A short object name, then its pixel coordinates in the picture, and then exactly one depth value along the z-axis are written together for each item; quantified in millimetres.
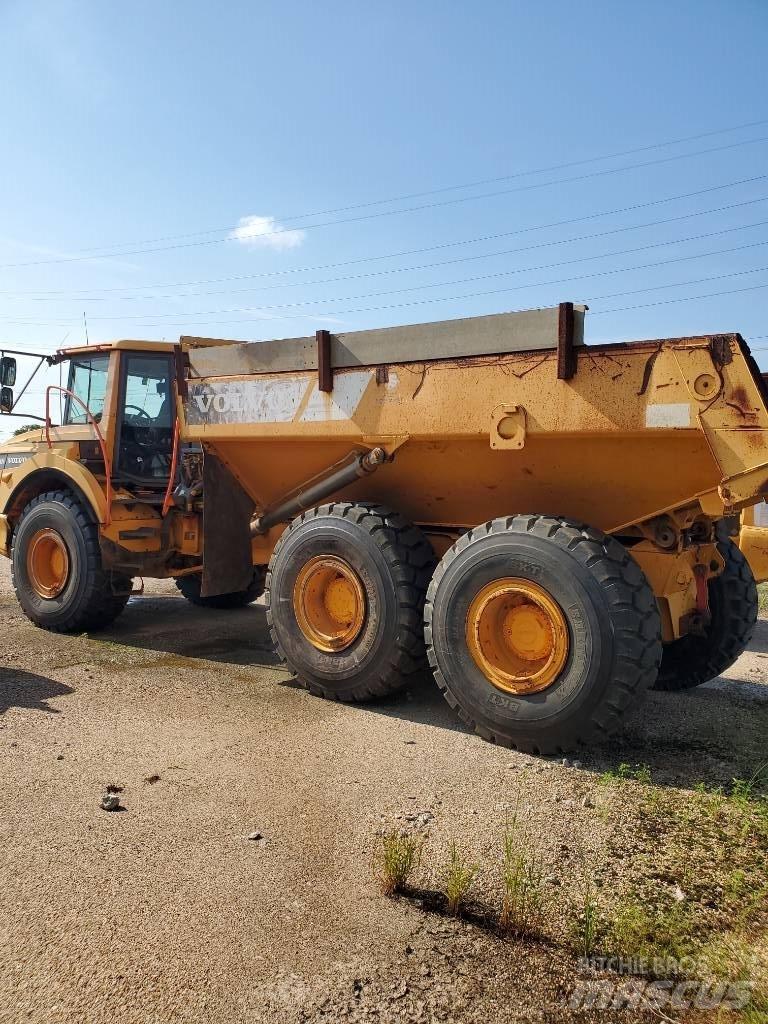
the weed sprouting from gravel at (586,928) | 2283
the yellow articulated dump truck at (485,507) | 3643
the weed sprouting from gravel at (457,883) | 2471
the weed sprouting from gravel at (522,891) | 2383
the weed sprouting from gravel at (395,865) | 2592
